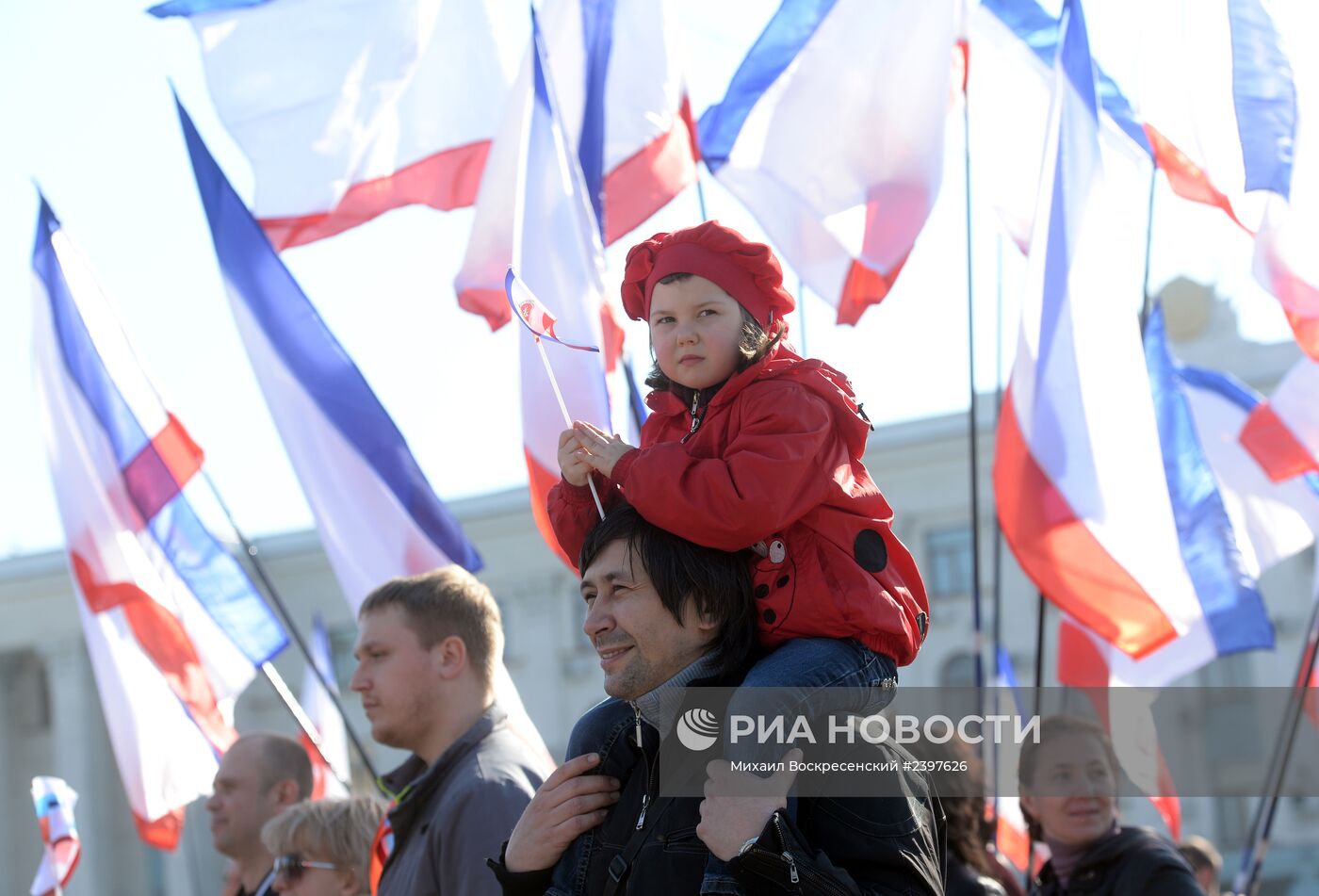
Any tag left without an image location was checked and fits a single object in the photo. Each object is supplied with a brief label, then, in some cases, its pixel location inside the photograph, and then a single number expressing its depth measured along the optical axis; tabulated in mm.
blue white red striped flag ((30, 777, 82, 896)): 7359
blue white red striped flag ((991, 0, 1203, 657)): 6426
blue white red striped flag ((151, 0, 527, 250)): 7469
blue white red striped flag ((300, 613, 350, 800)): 13367
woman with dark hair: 4207
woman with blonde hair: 4746
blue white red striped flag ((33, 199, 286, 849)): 7602
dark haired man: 2533
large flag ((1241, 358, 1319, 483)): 7441
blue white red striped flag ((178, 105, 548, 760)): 6691
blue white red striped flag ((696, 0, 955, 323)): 7176
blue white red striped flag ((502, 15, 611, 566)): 5812
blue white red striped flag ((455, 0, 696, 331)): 7383
